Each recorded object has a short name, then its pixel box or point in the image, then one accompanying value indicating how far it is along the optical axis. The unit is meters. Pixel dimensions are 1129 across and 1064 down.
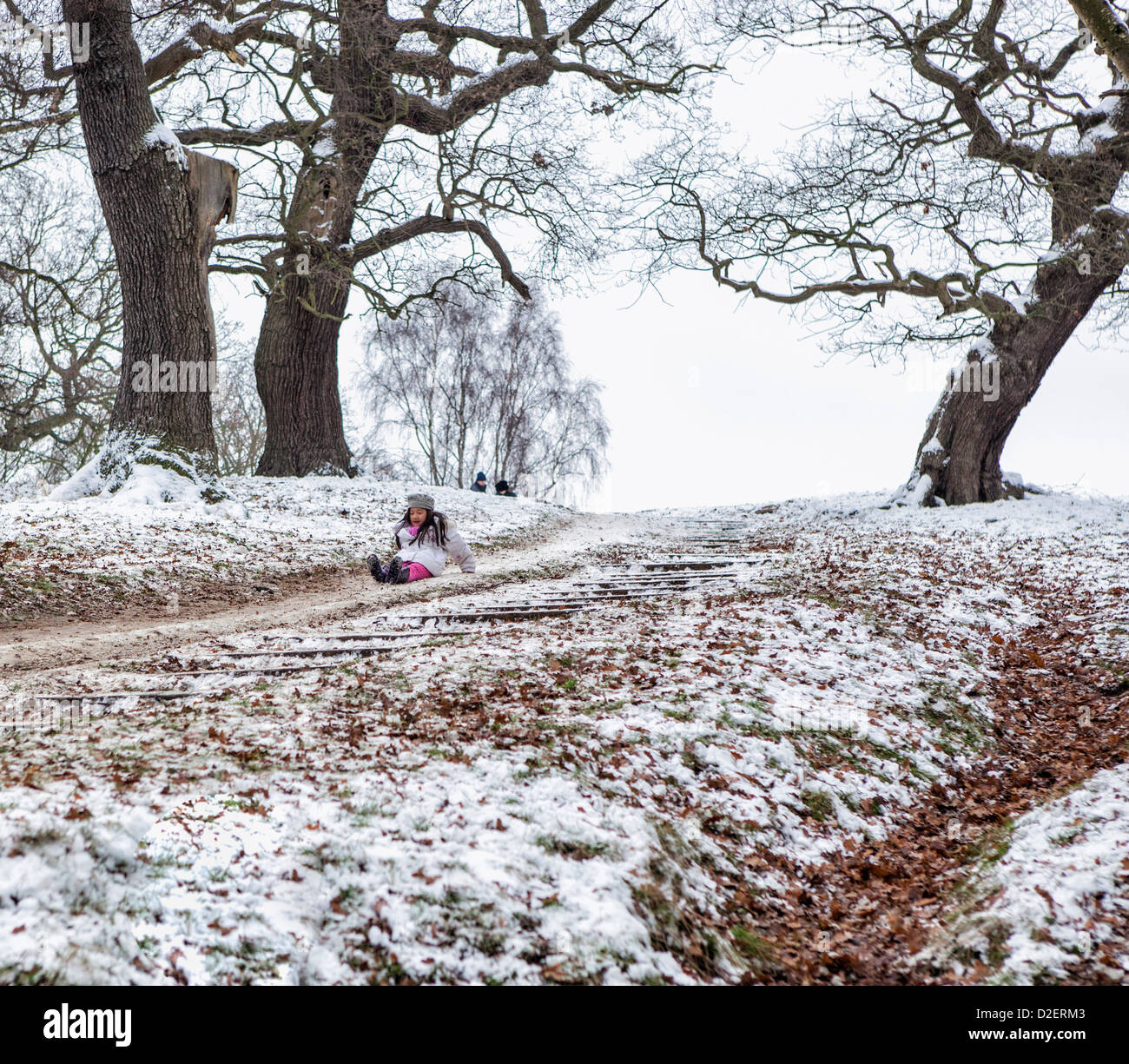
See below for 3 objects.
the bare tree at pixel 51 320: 20.23
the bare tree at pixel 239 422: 29.81
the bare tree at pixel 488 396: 30.75
